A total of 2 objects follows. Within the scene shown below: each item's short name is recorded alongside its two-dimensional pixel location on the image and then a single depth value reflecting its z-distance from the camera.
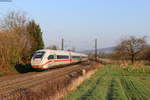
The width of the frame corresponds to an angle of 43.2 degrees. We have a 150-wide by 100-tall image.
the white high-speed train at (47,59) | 25.19
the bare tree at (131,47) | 55.52
